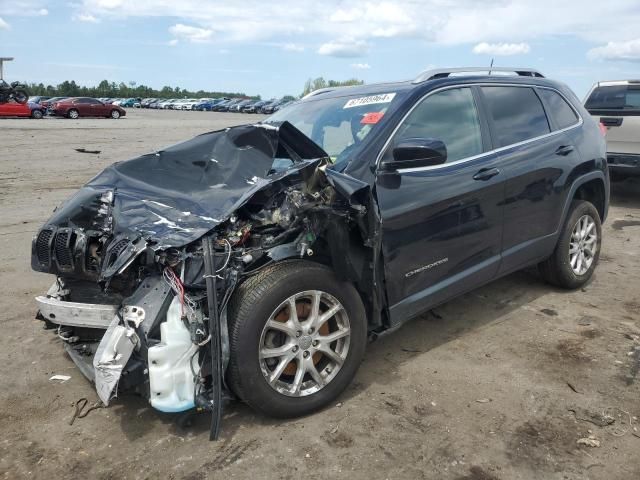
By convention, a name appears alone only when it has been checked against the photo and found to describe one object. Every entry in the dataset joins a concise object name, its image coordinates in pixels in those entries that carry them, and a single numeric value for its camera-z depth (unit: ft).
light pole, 136.47
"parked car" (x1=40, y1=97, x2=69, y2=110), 123.81
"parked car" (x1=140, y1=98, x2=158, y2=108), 241.35
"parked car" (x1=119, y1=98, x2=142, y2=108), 246.88
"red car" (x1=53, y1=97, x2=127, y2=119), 120.67
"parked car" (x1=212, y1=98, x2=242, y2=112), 212.23
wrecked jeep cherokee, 9.52
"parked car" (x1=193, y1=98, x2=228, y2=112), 218.79
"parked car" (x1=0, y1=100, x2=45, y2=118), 106.11
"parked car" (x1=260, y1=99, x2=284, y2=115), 187.98
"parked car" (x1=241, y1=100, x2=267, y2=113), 194.15
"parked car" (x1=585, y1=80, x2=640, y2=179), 29.17
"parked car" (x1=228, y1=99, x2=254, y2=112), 201.36
